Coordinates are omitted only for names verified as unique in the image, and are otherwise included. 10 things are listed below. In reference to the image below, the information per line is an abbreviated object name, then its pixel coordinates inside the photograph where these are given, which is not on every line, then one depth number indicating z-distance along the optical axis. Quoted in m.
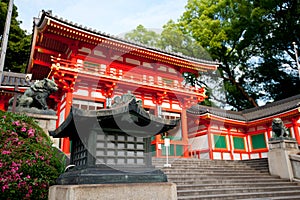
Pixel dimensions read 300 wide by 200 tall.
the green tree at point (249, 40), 24.53
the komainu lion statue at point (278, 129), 9.55
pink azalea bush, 4.38
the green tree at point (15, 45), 22.53
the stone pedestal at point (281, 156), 8.89
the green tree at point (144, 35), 26.59
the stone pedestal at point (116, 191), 3.50
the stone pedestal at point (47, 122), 7.30
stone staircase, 6.73
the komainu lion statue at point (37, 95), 7.37
